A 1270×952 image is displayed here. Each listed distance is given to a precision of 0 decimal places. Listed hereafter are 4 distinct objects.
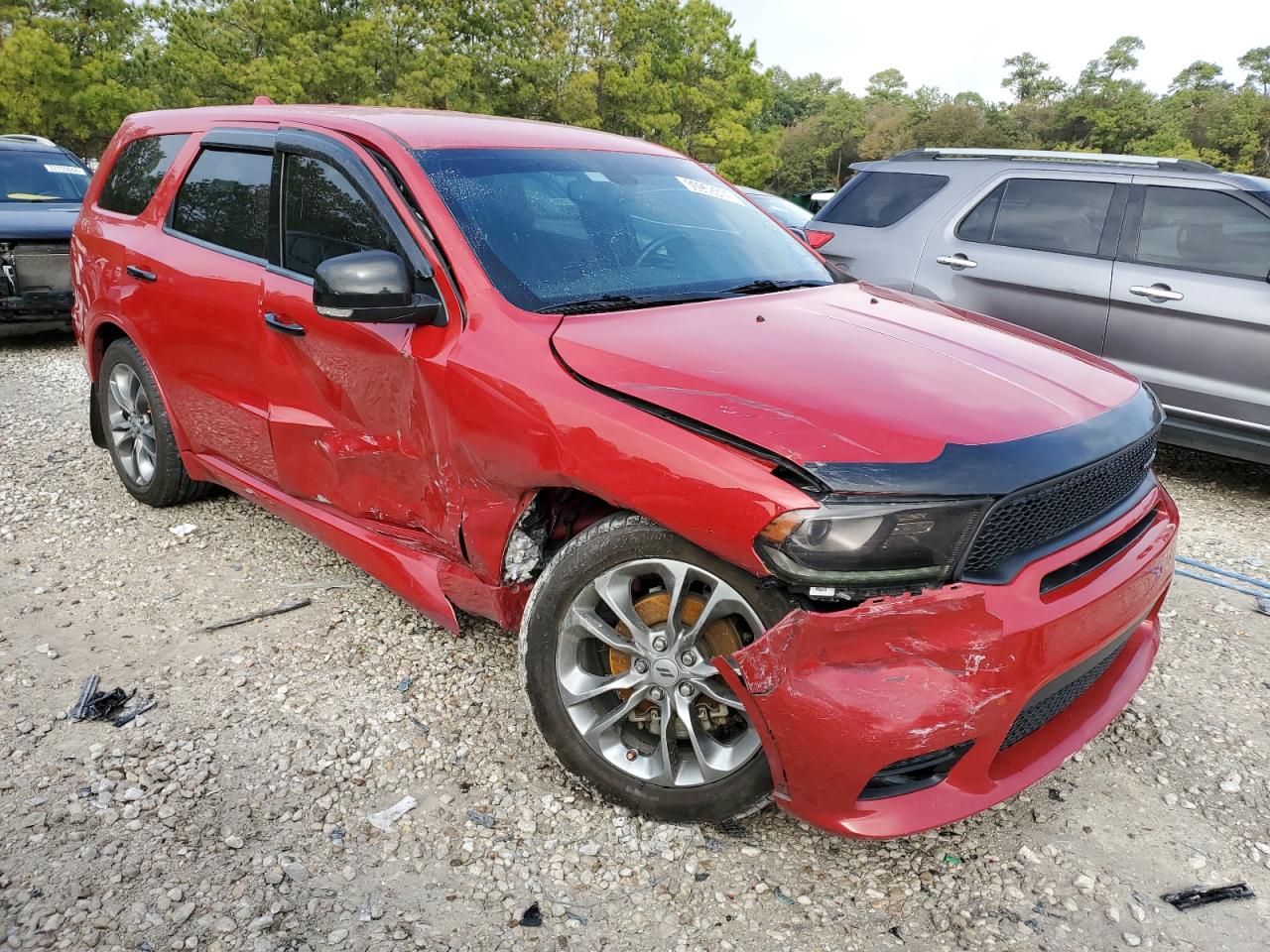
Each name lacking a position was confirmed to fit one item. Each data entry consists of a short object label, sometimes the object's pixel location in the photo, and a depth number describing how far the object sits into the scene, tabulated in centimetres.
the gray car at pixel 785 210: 941
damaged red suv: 196
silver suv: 501
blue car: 765
